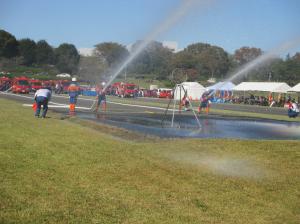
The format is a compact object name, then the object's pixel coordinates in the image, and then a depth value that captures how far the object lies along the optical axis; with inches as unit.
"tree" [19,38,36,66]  5083.7
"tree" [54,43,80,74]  5142.7
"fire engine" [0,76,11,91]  2564.0
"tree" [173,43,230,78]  4055.1
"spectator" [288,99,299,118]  1272.1
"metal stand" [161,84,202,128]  801.9
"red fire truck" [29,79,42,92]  2497.3
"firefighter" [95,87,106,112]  1097.8
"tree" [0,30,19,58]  4960.6
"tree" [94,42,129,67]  4879.4
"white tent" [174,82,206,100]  2772.1
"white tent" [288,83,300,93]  2245.9
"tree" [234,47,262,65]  4205.2
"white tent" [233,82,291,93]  2397.9
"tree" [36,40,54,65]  5068.9
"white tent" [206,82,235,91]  2551.7
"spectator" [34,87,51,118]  797.9
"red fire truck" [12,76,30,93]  2267.3
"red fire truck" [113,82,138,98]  2630.4
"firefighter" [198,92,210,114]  1211.2
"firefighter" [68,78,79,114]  974.7
